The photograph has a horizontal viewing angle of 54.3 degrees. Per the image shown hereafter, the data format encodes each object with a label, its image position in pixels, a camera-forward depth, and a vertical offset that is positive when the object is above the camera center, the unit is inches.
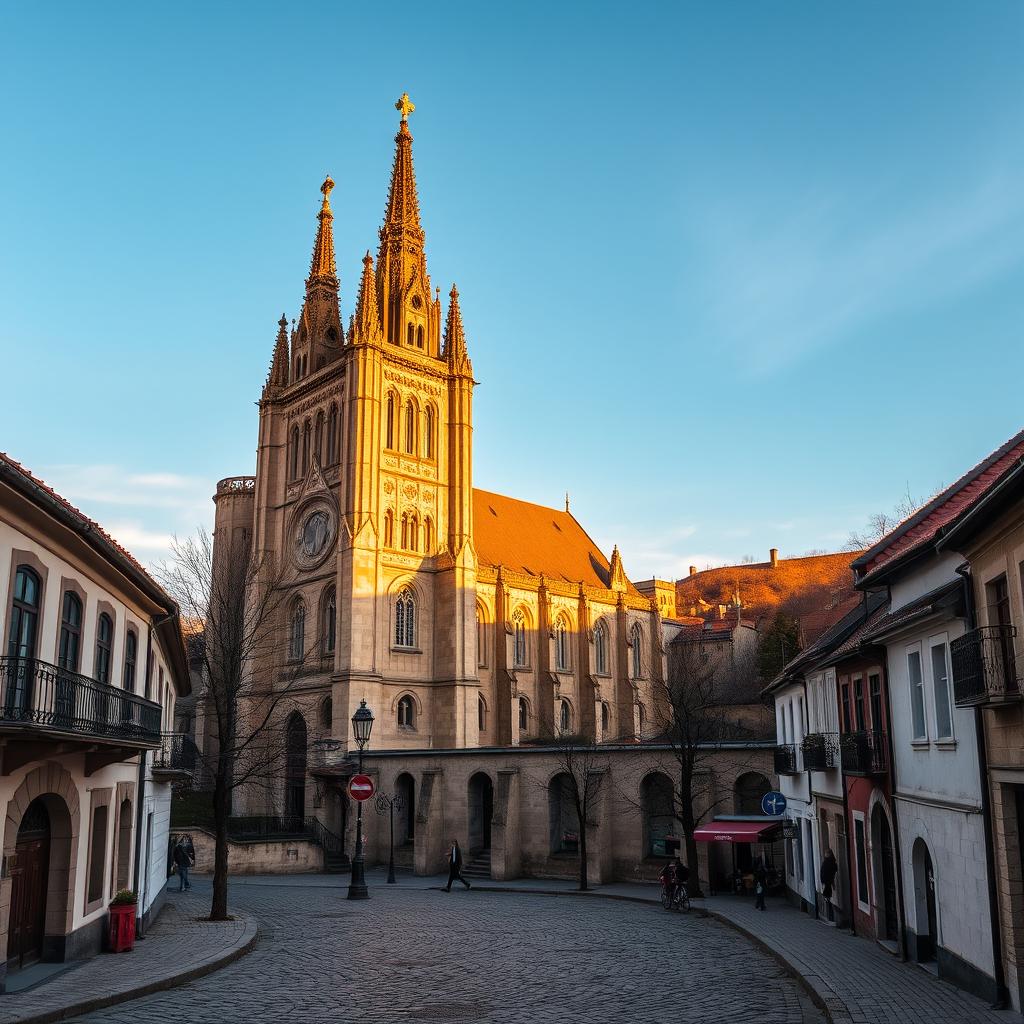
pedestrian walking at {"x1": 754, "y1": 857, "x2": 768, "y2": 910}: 1013.8 -168.2
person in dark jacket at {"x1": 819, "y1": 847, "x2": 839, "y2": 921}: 848.3 -131.0
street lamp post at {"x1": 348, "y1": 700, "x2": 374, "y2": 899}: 1160.2 -154.9
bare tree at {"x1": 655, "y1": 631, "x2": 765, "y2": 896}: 1192.2 -7.5
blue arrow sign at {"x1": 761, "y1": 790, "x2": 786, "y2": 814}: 945.5 -79.6
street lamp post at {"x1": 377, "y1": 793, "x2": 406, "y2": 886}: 1713.8 -140.3
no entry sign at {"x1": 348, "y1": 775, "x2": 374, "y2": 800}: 1058.7 -68.8
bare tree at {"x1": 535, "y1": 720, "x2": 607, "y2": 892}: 1320.1 -80.4
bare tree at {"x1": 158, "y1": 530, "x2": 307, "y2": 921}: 953.5 +94.7
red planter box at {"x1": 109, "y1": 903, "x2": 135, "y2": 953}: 698.8 -141.2
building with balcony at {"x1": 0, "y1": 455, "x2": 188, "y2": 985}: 514.3 +1.5
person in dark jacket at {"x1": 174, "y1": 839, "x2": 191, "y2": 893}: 1273.4 -176.4
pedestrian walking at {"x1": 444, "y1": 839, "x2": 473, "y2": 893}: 1295.5 -184.1
